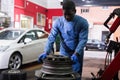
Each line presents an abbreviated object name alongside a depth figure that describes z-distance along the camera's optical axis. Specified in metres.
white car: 4.09
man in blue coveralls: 1.60
